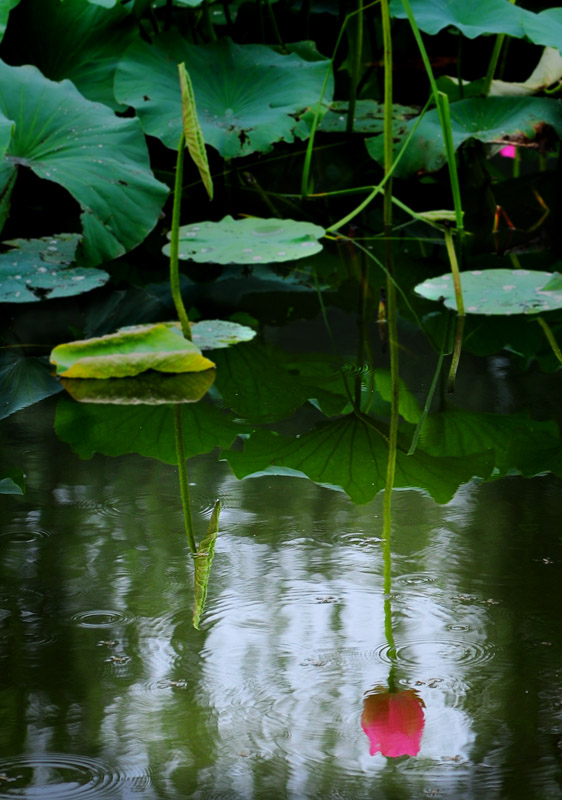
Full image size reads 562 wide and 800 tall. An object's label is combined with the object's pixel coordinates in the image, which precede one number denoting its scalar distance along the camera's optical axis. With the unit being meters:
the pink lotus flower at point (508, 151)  9.35
